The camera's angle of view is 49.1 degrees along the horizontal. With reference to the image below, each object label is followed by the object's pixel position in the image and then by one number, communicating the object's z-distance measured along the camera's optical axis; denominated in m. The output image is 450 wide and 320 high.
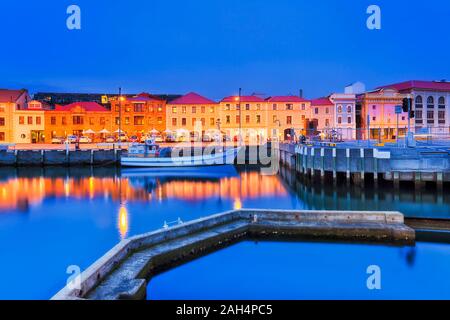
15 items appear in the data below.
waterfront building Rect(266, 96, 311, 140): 88.12
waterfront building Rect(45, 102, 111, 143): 84.81
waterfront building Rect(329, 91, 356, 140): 84.88
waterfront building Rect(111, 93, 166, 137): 87.50
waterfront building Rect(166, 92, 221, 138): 88.69
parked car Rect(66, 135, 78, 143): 80.14
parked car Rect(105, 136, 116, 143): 83.09
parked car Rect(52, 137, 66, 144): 81.19
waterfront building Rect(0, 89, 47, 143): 81.69
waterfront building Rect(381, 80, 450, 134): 83.38
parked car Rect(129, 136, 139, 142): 83.04
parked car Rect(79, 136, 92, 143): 80.86
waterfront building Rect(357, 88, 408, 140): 83.25
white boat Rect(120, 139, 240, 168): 56.25
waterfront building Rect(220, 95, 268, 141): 88.88
